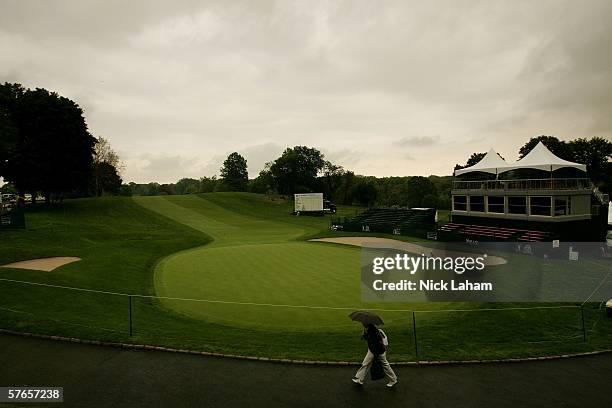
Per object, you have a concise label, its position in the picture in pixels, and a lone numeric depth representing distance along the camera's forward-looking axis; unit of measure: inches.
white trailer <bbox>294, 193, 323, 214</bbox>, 3090.6
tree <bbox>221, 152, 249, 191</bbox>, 5679.1
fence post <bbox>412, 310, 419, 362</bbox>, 479.0
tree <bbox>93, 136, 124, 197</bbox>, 3186.5
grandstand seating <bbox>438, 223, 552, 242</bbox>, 1472.7
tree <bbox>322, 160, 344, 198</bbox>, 4697.3
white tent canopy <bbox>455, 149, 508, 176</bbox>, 1938.2
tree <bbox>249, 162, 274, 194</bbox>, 4633.4
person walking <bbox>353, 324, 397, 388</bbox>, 400.5
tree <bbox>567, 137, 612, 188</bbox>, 3159.5
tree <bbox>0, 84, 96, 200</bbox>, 2127.2
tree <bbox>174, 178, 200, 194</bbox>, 6815.0
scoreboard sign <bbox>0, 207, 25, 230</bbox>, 1492.4
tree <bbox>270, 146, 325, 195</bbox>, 4308.6
